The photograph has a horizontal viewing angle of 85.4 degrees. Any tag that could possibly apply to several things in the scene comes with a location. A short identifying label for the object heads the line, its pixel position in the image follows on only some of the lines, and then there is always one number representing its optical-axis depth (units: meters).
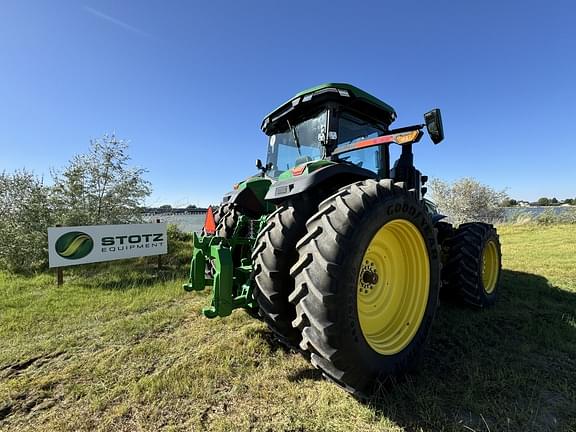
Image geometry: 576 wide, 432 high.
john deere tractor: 1.87
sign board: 5.64
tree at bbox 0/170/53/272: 6.89
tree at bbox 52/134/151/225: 7.70
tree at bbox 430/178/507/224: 27.14
